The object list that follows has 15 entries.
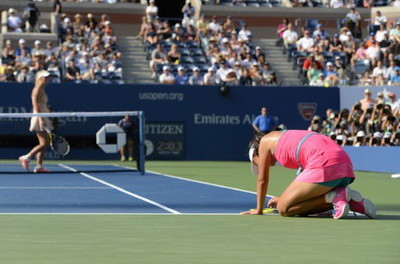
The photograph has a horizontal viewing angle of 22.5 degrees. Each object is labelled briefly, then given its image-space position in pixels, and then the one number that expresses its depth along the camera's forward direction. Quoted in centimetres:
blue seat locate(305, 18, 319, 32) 3962
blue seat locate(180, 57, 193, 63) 3322
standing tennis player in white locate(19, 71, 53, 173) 1994
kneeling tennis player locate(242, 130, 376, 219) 1071
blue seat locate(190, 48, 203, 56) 3384
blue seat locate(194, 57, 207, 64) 3344
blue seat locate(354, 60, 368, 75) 3256
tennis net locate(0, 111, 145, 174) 2570
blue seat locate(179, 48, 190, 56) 3375
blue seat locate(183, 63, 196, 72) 3292
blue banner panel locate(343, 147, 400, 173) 2411
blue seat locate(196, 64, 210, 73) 3316
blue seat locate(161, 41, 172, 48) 3425
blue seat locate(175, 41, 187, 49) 3428
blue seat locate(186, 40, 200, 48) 3456
